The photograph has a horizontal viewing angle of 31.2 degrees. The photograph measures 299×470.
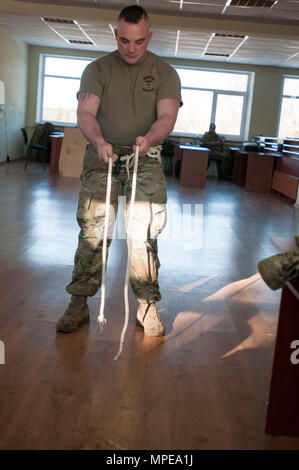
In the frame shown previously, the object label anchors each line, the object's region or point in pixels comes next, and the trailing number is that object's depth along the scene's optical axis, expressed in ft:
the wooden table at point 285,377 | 5.17
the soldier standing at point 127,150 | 7.20
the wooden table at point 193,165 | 32.86
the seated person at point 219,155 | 41.09
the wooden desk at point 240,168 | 36.88
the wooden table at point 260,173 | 33.30
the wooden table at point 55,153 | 31.99
